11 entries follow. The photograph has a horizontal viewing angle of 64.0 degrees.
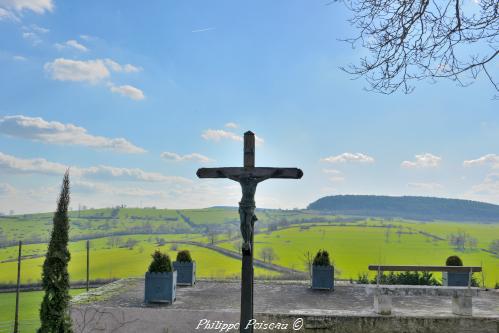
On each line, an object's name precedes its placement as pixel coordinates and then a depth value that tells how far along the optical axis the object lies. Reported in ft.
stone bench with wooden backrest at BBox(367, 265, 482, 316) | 32.30
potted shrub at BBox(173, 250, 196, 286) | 47.42
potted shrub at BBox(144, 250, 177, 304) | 36.65
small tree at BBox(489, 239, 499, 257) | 200.73
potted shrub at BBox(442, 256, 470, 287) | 45.06
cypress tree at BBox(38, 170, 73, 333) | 28.89
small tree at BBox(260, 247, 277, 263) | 171.53
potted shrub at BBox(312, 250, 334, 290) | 43.92
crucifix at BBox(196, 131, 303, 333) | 22.68
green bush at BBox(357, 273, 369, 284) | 53.03
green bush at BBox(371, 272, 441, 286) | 50.98
